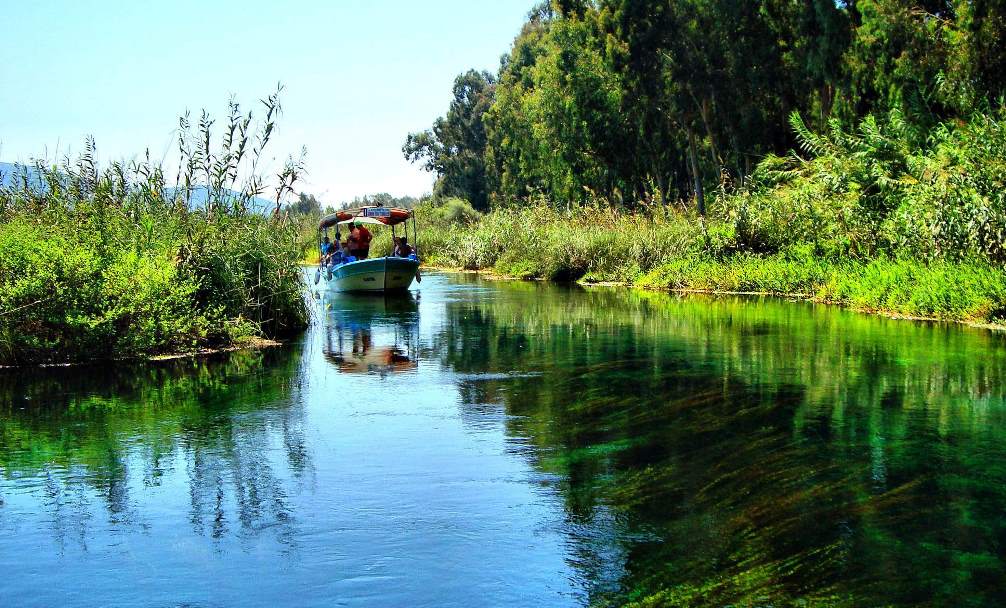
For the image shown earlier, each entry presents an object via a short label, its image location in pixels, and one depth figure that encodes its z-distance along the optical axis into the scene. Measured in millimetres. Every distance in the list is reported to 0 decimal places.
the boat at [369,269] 34031
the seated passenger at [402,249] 37281
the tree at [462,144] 86125
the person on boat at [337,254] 36312
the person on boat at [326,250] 37406
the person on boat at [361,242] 36219
